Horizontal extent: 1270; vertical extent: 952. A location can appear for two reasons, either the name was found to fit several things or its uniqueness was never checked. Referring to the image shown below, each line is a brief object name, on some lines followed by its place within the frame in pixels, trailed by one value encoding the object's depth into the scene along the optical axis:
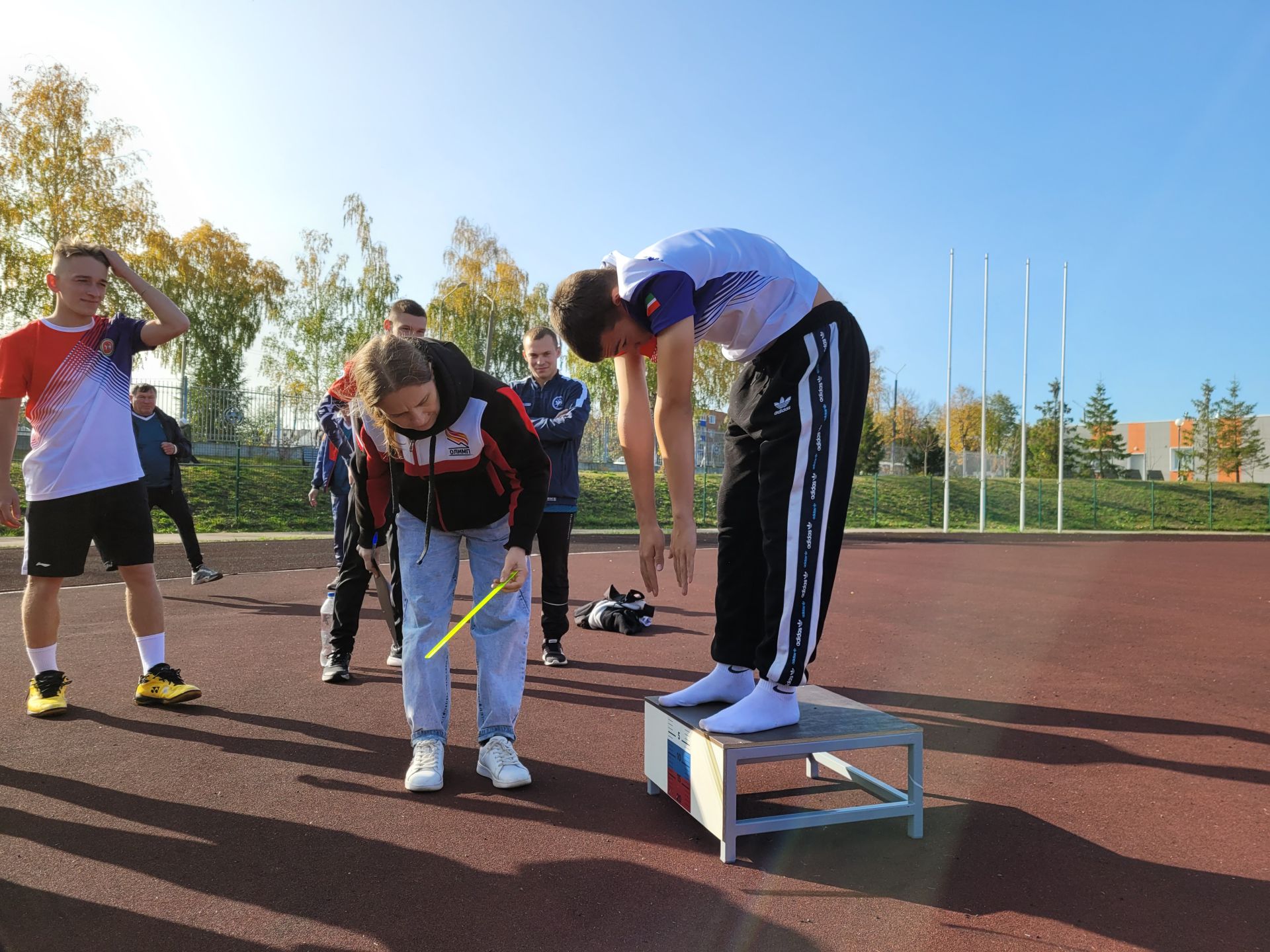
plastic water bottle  5.08
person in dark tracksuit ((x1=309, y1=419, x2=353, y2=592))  5.71
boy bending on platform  2.69
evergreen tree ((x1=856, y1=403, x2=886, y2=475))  43.25
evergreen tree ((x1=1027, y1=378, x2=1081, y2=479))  52.12
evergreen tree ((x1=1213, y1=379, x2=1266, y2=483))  46.06
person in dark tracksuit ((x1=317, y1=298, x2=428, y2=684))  4.60
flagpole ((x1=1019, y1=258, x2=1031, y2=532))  28.61
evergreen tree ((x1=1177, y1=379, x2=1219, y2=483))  46.75
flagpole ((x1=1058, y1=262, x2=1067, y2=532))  30.25
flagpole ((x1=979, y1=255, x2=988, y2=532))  26.61
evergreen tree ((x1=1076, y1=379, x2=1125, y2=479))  52.16
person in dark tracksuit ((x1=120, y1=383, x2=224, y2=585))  8.76
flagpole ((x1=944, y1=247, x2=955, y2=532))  26.48
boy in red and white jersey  4.05
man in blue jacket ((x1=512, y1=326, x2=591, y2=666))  5.52
